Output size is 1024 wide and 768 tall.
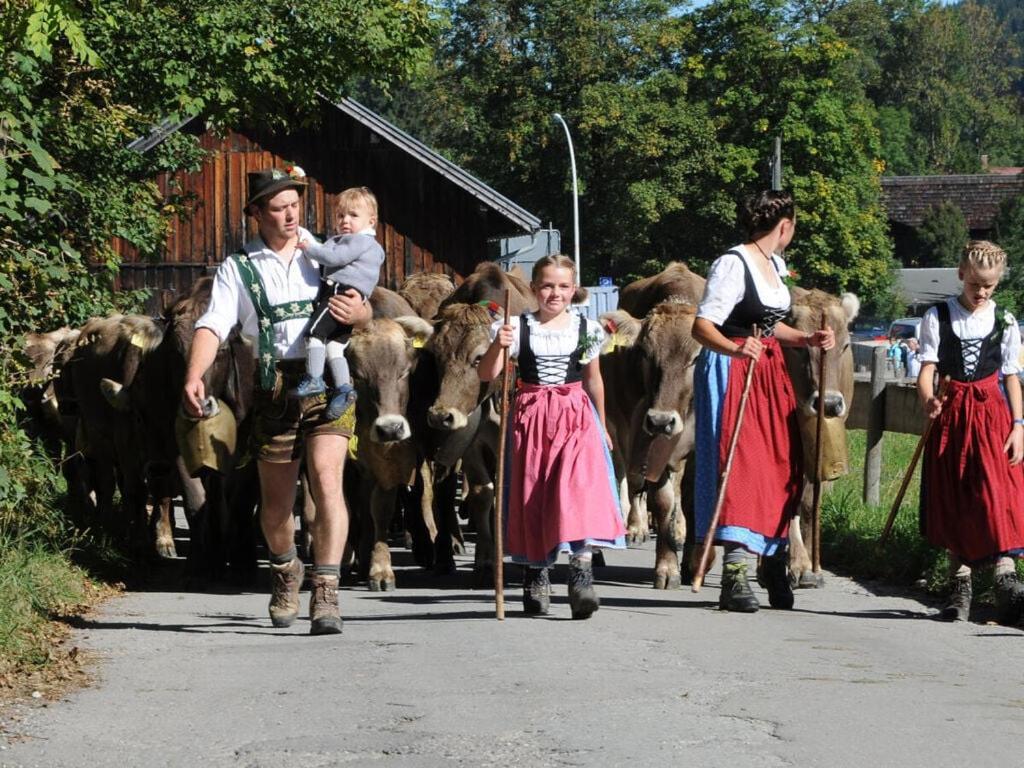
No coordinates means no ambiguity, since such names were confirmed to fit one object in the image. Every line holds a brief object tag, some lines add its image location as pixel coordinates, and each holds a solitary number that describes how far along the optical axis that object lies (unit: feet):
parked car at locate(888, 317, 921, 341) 192.34
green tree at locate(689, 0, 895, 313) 219.61
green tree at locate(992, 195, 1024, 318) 215.10
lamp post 182.80
